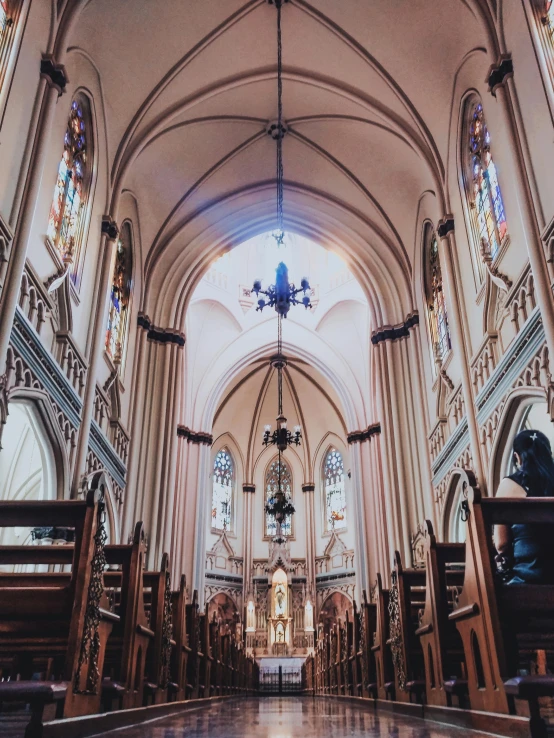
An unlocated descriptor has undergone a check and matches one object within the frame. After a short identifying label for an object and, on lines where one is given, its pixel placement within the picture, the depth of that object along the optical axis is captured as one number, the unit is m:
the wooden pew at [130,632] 4.45
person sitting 3.77
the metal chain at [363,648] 7.61
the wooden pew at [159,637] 5.38
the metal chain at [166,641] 5.55
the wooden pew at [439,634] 4.29
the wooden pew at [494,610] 3.32
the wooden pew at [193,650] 7.71
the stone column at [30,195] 7.04
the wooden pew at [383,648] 6.39
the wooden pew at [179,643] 6.59
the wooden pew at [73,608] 3.34
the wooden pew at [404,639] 5.24
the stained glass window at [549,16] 8.08
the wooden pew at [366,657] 7.40
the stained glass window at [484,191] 9.70
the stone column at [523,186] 7.36
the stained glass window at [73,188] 9.64
